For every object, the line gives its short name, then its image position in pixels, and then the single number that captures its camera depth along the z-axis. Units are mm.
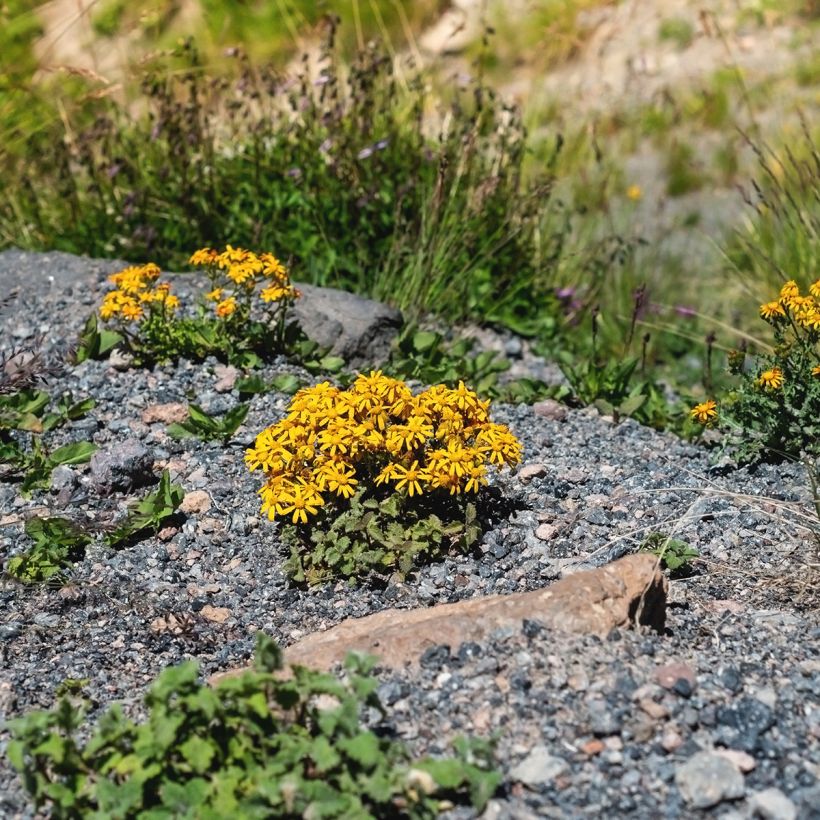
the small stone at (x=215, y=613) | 3373
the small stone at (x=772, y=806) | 2387
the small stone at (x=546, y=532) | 3537
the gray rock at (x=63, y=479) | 3936
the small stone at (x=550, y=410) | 4430
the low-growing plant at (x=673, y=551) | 3309
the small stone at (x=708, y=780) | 2426
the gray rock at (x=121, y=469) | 3879
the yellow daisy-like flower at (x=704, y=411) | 3902
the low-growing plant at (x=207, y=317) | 4281
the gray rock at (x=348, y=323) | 4738
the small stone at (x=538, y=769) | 2500
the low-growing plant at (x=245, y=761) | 2322
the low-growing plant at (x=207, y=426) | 4098
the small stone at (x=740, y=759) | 2514
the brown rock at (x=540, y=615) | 2877
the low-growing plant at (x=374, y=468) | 3328
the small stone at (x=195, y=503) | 3795
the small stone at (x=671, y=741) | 2562
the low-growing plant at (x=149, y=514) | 3639
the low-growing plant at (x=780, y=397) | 3818
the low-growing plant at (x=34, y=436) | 3986
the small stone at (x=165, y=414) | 4266
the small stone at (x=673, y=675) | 2715
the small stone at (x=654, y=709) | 2639
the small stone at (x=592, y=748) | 2564
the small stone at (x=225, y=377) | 4406
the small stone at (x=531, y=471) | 3859
